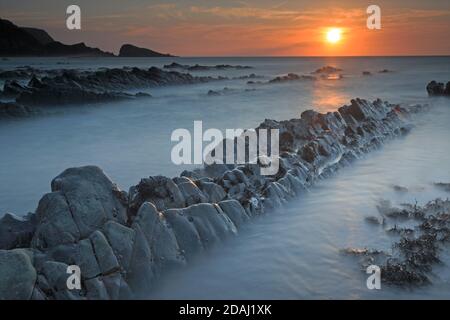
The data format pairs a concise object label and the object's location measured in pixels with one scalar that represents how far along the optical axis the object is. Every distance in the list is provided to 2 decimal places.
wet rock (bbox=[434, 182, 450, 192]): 10.37
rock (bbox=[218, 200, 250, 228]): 8.05
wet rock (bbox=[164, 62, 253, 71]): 95.38
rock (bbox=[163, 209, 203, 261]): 6.88
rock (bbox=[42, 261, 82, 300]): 5.41
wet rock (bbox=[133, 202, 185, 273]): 6.50
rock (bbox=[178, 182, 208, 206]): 8.13
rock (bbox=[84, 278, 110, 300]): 5.60
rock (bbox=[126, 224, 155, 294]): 6.05
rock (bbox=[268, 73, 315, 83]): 56.39
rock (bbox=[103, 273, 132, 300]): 5.78
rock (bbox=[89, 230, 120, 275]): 5.90
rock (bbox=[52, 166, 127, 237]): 6.64
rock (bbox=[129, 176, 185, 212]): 7.82
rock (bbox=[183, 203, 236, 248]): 7.22
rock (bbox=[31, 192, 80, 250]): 6.33
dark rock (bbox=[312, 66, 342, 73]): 82.60
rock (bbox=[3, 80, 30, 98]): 30.94
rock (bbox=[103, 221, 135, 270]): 6.14
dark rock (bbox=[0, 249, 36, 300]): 5.16
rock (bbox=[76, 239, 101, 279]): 5.75
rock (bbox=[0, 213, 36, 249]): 6.62
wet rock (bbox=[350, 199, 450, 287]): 6.20
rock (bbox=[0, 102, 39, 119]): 22.36
